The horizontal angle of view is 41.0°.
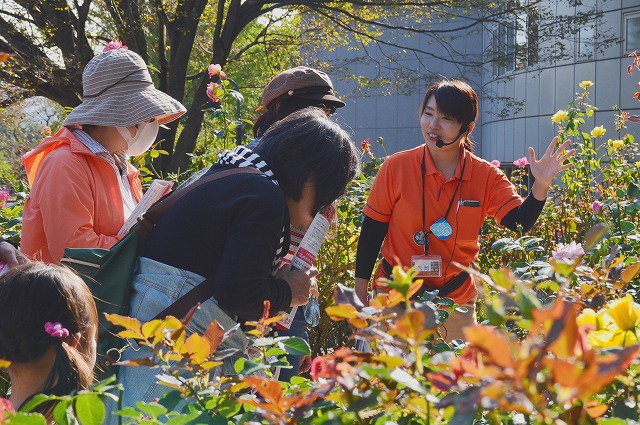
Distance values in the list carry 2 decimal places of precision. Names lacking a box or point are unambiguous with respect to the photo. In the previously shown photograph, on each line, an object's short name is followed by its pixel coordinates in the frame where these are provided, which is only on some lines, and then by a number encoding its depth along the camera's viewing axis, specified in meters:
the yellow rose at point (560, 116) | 5.13
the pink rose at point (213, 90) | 5.43
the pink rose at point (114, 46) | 3.92
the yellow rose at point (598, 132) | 4.92
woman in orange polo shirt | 3.50
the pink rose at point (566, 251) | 1.77
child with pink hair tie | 1.99
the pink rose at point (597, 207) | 4.23
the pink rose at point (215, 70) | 5.38
